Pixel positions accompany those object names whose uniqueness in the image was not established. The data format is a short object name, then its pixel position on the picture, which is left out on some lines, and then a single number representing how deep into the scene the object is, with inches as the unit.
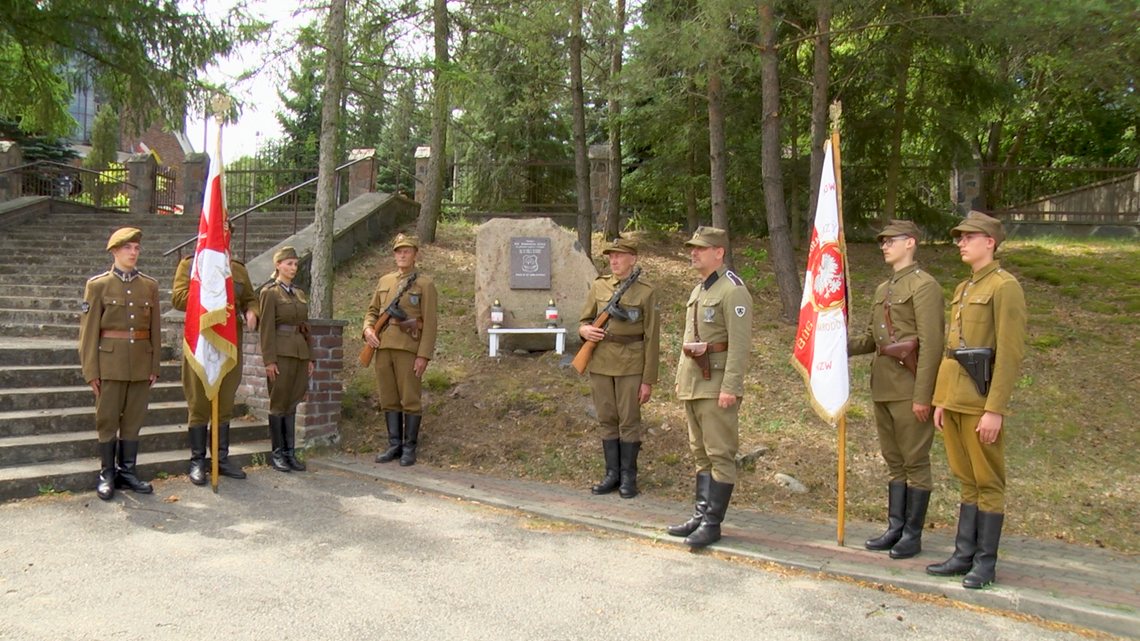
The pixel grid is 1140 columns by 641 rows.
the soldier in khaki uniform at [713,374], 203.3
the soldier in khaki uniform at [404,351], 286.5
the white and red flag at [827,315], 208.2
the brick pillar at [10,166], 642.8
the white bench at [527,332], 376.8
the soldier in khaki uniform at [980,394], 174.6
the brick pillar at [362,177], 623.8
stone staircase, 236.1
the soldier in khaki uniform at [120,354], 232.7
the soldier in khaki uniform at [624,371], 255.1
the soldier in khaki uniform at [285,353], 271.3
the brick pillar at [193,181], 677.3
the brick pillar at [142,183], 684.7
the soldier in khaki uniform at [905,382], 194.7
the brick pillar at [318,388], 294.6
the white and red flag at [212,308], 247.4
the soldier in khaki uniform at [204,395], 251.9
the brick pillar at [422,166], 686.5
